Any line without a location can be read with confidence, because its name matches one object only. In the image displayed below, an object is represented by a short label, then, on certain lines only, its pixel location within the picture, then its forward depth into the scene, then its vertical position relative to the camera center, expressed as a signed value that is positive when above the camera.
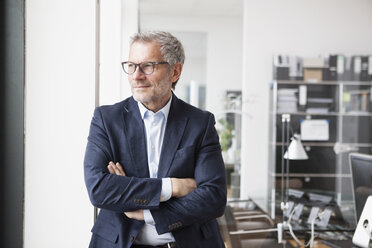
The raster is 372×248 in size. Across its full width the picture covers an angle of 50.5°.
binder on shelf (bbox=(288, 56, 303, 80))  5.77 +0.72
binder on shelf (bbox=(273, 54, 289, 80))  5.77 +0.73
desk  2.71 -0.86
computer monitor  1.95 -0.31
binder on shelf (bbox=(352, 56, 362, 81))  5.88 +0.74
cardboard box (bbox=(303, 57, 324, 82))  5.79 +0.71
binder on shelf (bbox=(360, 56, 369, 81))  5.87 +0.73
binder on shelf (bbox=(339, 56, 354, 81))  5.86 +0.71
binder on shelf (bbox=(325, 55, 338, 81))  5.82 +0.70
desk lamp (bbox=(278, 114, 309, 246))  3.05 -0.28
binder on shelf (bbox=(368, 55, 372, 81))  5.84 +0.74
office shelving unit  5.78 -0.15
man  1.44 -0.20
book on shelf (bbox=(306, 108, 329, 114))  5.77 +0.10
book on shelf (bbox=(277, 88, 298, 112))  5.76 +0.23
